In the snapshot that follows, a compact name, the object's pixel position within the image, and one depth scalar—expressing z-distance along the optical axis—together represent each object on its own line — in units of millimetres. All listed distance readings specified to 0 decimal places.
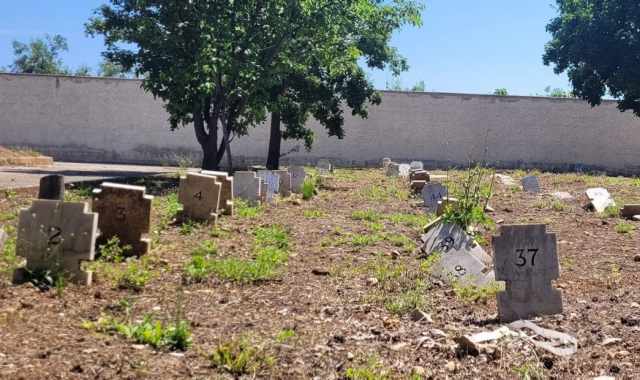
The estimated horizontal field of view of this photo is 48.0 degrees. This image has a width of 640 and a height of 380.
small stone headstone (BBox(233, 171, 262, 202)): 13484
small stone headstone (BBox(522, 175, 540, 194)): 18250
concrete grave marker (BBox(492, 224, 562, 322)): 5816
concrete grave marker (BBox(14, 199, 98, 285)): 5914
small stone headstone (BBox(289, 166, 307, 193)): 17078
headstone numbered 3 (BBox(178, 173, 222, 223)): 10023
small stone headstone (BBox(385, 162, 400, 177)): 24750
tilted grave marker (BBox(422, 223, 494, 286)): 7199
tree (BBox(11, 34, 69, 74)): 64812
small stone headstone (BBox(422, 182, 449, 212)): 13477
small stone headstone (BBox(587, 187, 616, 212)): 14242
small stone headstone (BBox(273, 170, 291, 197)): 15924
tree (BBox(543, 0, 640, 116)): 31234
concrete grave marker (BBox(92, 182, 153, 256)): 7570
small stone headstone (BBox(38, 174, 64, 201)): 7906
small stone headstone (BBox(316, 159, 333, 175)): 26406
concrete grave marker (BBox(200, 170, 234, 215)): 11469
